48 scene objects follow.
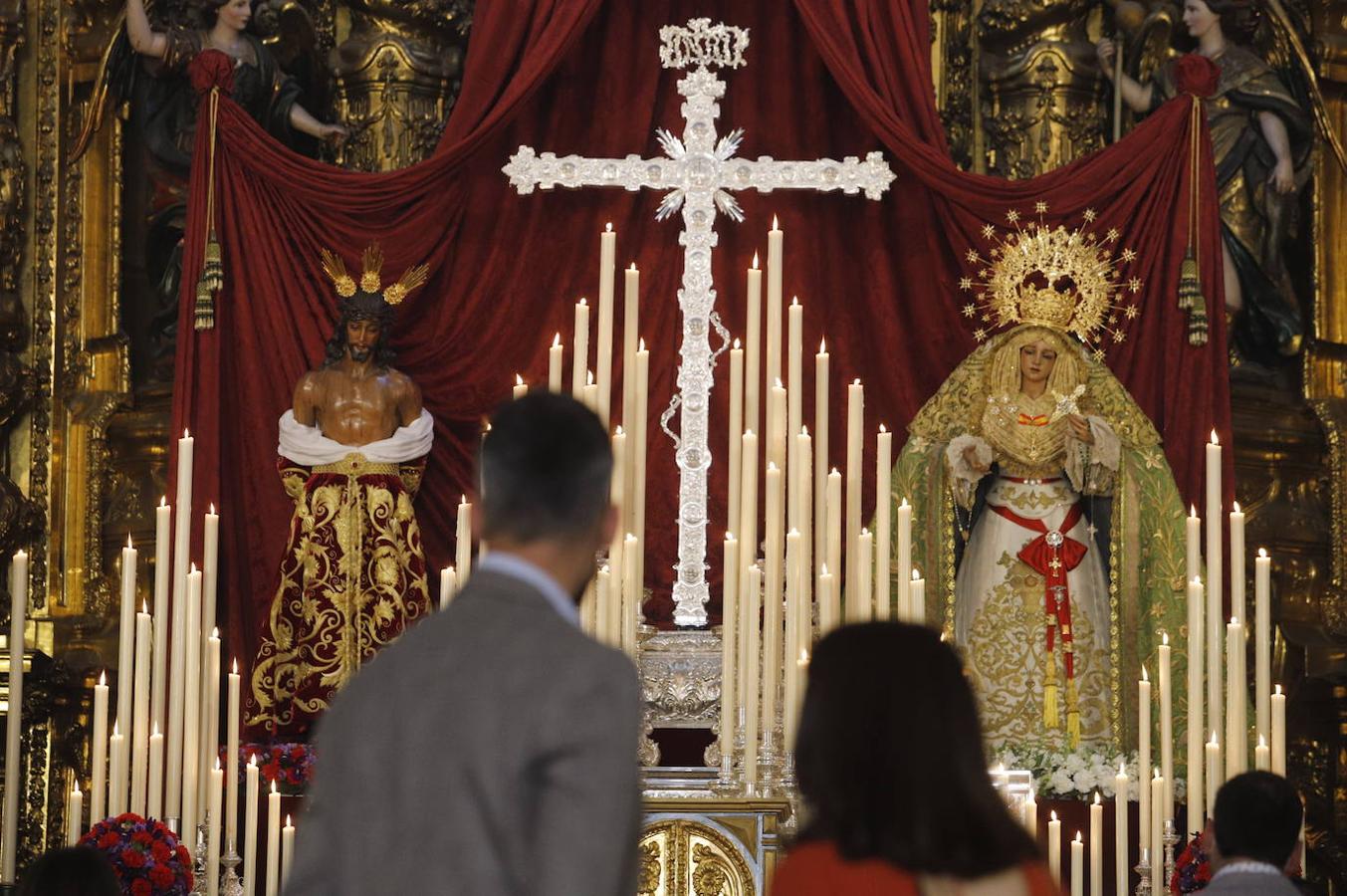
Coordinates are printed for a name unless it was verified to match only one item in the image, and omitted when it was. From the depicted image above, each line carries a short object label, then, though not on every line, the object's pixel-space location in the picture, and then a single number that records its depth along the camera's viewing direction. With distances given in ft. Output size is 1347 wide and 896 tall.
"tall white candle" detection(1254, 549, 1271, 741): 41.06
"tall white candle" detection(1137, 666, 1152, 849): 40.55
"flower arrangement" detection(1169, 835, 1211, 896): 38.45
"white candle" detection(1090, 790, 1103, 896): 39.63
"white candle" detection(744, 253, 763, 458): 46.98
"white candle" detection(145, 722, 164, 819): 41.81
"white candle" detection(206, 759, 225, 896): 40.63
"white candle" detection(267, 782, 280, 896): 41.47
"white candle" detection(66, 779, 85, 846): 41.50
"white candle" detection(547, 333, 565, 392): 44.75
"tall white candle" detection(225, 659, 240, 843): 41.86
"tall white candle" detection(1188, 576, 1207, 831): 40.45
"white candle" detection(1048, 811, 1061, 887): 40.50
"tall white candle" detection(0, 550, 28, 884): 40.55
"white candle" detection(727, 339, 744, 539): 44.86
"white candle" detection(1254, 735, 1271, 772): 40.19
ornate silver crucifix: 52.39
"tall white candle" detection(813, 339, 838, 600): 44.16
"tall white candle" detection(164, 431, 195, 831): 42.50
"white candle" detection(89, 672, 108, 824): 41.29
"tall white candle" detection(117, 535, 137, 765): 42.34
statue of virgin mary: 50.26
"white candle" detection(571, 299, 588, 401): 45.52
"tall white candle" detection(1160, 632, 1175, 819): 40.73
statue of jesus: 51.08
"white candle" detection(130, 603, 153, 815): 42.68
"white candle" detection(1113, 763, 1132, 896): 39.68
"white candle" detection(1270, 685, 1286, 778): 40.55
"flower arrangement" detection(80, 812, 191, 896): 37.55
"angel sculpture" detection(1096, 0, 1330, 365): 56.75
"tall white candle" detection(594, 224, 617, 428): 45.50
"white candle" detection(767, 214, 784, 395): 46.71
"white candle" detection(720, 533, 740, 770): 41.45
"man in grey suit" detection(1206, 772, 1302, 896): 25.25
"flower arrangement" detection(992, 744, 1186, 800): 47.52
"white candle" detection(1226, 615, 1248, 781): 40.88
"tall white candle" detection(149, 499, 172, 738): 44.09
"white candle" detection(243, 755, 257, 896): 40.40
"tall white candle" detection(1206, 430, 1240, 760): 41.88
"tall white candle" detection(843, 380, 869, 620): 43.27
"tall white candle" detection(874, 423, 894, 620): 42.27
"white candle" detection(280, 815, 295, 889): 42.63
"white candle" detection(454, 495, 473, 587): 42.45
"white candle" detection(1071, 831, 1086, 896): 40.01
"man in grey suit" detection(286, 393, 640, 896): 17.31
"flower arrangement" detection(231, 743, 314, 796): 46.78
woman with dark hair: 17.83
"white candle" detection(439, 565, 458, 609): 40.93
